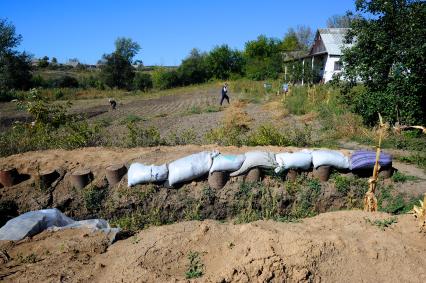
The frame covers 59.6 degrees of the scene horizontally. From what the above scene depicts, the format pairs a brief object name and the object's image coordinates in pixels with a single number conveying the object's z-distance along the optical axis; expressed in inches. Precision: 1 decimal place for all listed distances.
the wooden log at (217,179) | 224.4
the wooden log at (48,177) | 239.1
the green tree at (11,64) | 1141.1
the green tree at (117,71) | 1401.3
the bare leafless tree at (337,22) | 1917.3
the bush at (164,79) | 1440.7
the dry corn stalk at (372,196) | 187.9
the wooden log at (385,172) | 230.8
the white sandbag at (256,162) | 223.8
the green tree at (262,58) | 1249.4
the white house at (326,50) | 1024.5
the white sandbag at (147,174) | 224.2
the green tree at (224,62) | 1615.4
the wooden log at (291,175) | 229.0
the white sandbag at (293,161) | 225.3
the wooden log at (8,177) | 242.8
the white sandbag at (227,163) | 223.1
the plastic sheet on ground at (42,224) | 168.4
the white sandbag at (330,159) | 226.5
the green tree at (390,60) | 349.7
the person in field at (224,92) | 690.3
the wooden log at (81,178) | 235.9
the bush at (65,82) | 1332.4
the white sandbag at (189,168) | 223.3
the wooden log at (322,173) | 228.5
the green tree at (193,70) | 1533.0
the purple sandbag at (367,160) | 223.3
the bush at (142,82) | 1414.9
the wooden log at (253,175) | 225.1
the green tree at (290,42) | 1975.9
